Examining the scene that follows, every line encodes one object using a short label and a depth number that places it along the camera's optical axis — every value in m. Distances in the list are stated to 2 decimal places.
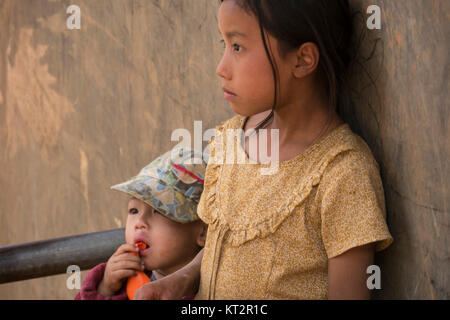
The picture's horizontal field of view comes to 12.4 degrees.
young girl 2.69
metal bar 3.02
